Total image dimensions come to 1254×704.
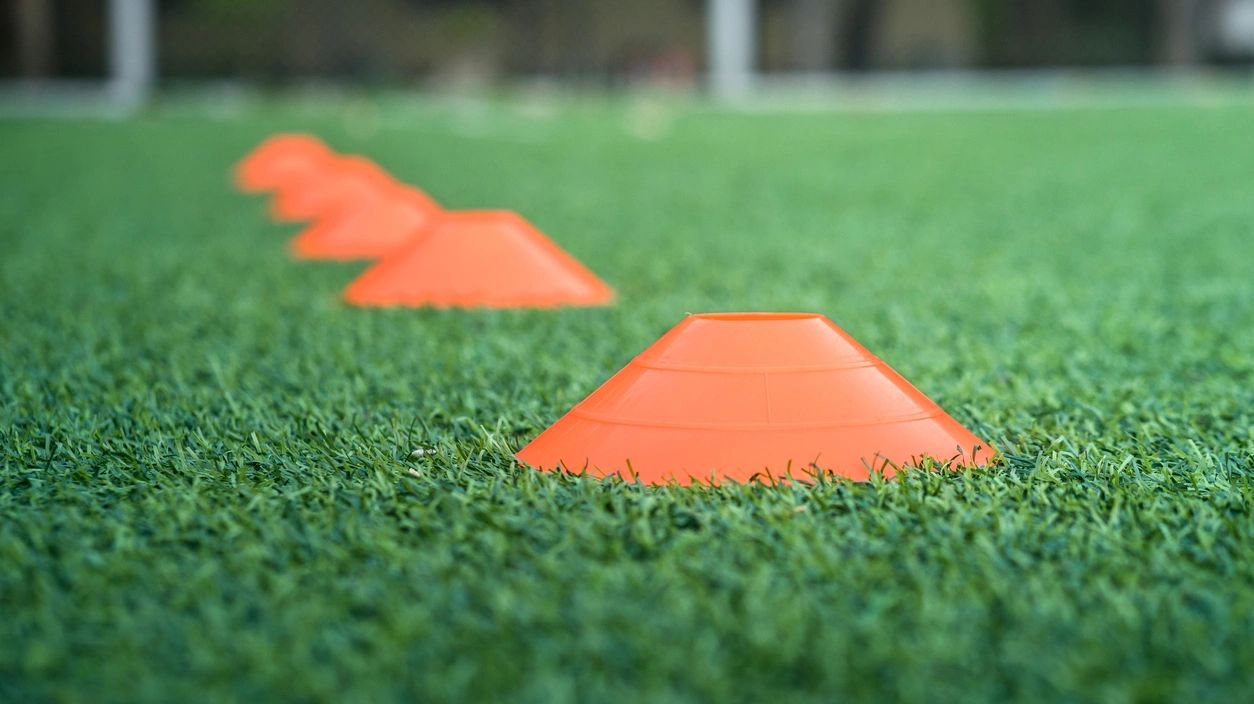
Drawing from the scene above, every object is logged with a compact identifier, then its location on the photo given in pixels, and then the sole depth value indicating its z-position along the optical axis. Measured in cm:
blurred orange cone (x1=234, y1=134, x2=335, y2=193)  629
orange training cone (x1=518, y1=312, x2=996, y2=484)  149
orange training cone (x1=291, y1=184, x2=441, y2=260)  387
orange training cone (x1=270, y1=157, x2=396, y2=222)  473
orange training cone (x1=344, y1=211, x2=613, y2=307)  287
